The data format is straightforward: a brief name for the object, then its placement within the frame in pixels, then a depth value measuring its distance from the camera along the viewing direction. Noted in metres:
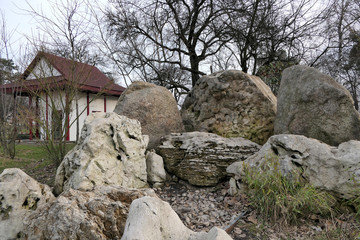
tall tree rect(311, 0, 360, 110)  7.70
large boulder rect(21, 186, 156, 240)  2.04
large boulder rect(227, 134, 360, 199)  3.04
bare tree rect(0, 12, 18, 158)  7.39
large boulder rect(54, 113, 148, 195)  3.30
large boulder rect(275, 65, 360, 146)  4.13
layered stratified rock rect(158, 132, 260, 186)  4.18
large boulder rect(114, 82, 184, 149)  4.96
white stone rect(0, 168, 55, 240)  2.49
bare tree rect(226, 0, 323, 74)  8.04
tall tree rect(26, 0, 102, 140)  5.49
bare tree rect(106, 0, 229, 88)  8.54
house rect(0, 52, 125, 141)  5.02
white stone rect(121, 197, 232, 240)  1.55
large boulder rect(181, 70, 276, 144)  5.48
